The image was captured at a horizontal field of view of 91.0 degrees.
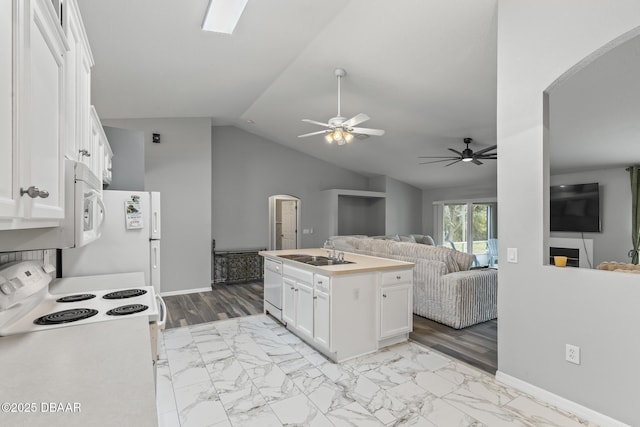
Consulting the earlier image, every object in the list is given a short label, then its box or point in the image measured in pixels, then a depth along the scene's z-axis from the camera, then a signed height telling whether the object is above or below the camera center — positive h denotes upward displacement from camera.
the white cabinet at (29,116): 0.79 +0.29
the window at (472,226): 7.86 -0.28
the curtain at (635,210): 4.92 +0.09
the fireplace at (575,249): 4.50 -0.52
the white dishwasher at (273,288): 3.81 -0.92
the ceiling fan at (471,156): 4.91 +0.94
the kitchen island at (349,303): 2.88 -0.87
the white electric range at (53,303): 1.34 -0.49
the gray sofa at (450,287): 3.67 -0.87
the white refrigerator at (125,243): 2.63 -0.26
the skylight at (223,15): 2.53 +1.70
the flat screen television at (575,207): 5.40 +0.15
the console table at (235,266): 6.39 -1.06
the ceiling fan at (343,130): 3.54 +0.99
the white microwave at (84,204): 1.33 +0.05
